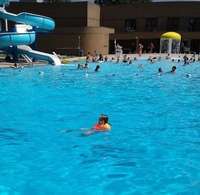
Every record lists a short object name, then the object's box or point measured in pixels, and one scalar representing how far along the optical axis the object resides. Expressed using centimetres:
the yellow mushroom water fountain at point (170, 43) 3561
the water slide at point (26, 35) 2453
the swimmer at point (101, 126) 892
